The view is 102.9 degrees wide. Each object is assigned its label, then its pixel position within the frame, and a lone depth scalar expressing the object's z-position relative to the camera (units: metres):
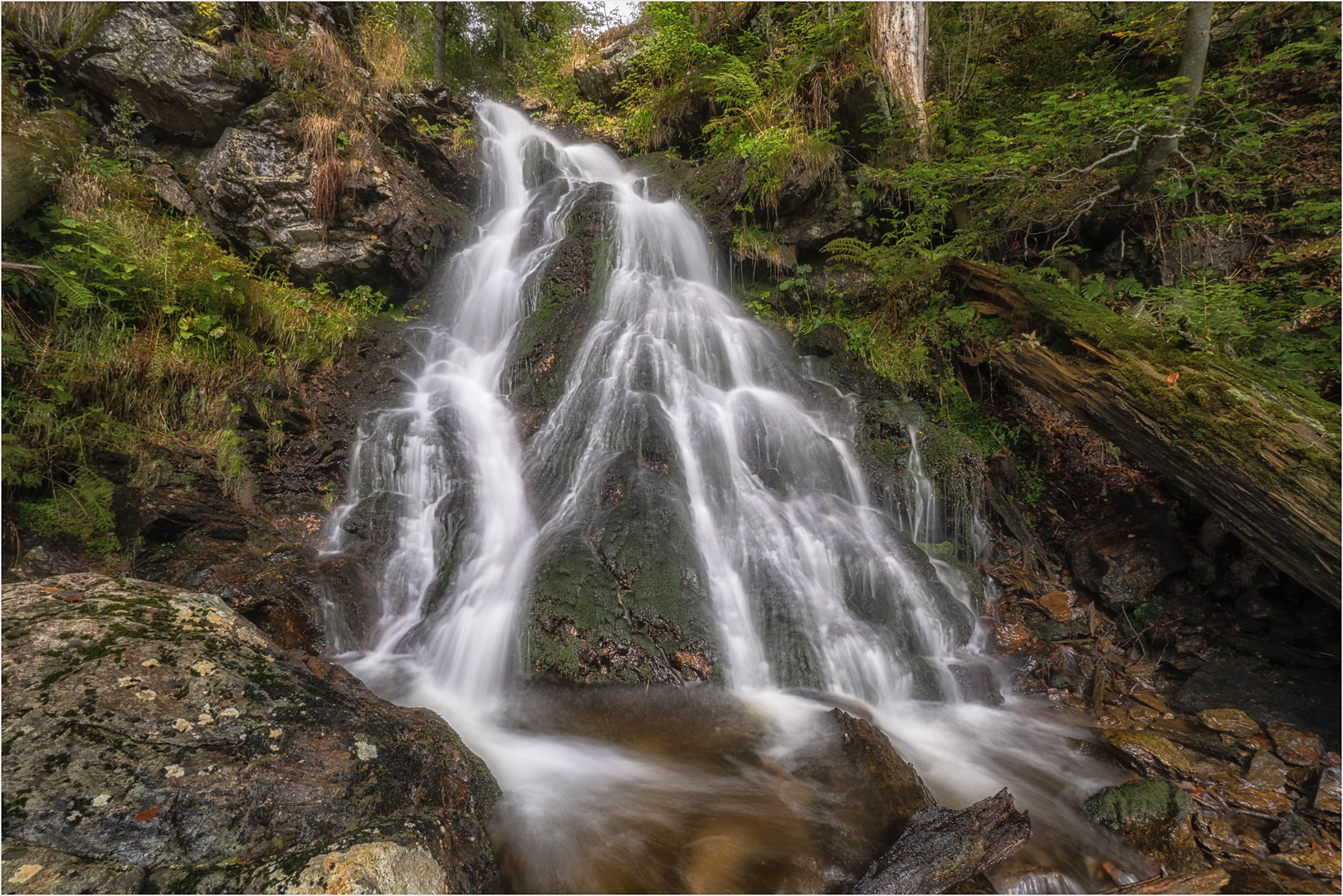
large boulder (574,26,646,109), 13.52
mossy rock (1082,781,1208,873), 2.87
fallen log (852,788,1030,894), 2.50
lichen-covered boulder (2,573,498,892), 1.66
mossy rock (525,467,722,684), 4.18
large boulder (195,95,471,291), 7.15
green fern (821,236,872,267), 7.67
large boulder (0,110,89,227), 4.68
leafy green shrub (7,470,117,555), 3.97
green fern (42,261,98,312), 4.47
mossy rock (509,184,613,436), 7.02
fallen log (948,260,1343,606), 3.24
